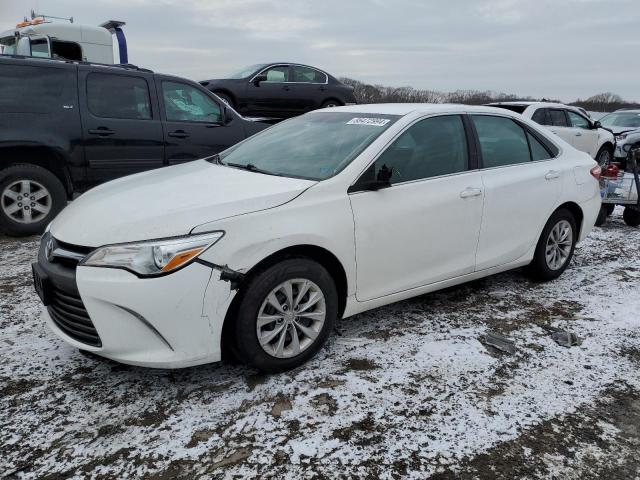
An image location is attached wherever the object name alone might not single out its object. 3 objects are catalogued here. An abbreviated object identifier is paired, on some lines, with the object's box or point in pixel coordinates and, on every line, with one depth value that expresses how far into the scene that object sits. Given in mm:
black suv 5395
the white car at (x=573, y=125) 10328
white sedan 2555
